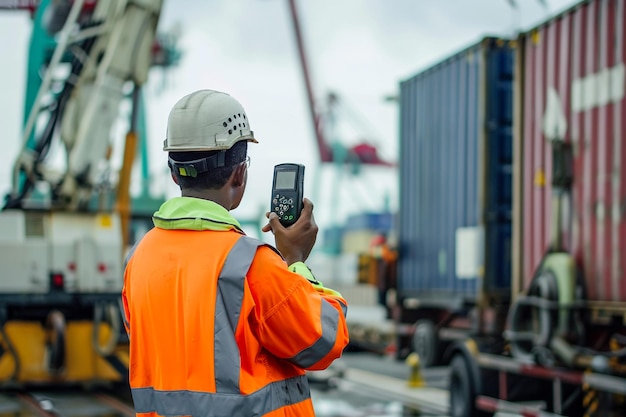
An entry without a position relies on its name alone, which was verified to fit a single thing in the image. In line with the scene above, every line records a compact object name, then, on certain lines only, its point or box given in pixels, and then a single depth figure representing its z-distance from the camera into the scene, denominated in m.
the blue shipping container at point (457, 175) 10.08
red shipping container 7.41
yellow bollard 13.03
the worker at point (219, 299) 2.24
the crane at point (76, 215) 10.77
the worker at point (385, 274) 13.35
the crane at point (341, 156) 44.50
